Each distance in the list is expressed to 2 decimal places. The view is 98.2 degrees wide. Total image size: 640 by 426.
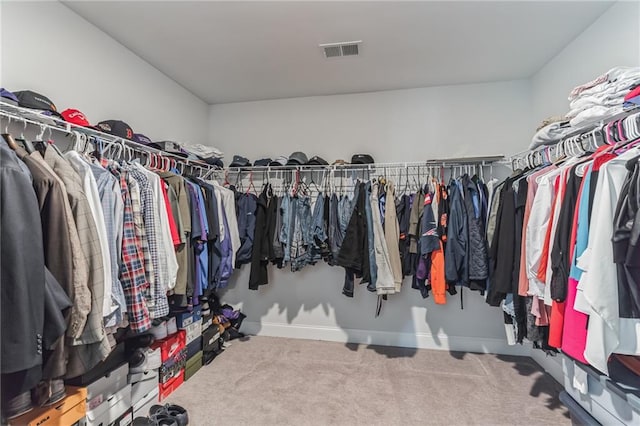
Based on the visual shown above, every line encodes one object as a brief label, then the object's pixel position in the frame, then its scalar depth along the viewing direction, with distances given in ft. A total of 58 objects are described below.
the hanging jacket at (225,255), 7.72
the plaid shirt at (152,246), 5.23
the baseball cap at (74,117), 5.10
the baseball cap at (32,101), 4.43
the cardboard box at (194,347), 7.49
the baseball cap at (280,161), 9.43
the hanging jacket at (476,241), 7.06
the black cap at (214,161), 9.18
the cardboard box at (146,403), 5.86
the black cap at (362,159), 8.91
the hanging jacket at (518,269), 5.64
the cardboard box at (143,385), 5.84
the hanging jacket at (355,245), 7.93
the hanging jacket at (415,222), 7.89
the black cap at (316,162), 9.09
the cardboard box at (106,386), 4.90
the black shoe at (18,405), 3.44
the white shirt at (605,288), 3.44
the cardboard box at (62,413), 3.95
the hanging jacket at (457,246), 7.34
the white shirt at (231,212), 8.26
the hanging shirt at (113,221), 4.46
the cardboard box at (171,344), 6.52
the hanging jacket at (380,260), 7.73
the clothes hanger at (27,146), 4.10
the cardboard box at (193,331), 7.41
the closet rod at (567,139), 4.54
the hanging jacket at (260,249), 8.74
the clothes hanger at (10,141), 3.84
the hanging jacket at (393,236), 7.85
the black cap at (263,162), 9.59
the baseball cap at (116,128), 5.80
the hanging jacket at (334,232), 8.44
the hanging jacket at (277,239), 8.82
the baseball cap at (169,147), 7.04
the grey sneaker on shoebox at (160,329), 6.40
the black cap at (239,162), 9.66
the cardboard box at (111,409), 4.88
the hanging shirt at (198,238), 6.72
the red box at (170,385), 6.51
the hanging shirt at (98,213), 4.23
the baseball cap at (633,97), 4.28
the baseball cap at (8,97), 4.04
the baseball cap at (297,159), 9.13
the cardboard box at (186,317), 7.22
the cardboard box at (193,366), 7.27
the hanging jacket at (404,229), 8.08
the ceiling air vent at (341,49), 6.97
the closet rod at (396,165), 8.14
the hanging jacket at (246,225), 8.93
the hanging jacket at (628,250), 3.24
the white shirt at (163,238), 5.56
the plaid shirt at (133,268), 4.78
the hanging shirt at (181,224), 6.19
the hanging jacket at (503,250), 5.83
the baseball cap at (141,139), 6.45
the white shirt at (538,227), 5.00
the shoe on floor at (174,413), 5.52
